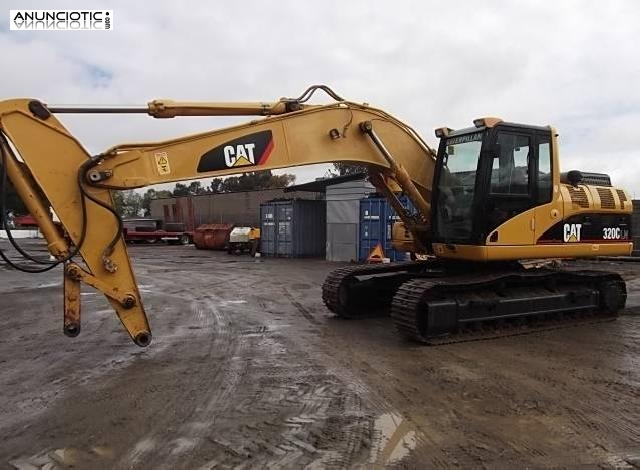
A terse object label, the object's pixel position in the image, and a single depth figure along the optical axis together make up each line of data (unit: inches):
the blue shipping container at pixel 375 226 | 855.1
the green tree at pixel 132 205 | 3289.9
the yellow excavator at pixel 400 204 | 231.1
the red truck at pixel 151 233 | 1600.6
